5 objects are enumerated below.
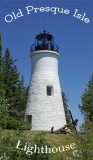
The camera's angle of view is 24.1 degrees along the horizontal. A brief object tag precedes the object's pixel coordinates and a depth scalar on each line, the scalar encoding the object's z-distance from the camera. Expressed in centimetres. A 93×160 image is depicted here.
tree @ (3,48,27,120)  2977
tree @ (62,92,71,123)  3350
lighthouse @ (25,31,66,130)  2089
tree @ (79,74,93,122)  2717
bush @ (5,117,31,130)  1927
